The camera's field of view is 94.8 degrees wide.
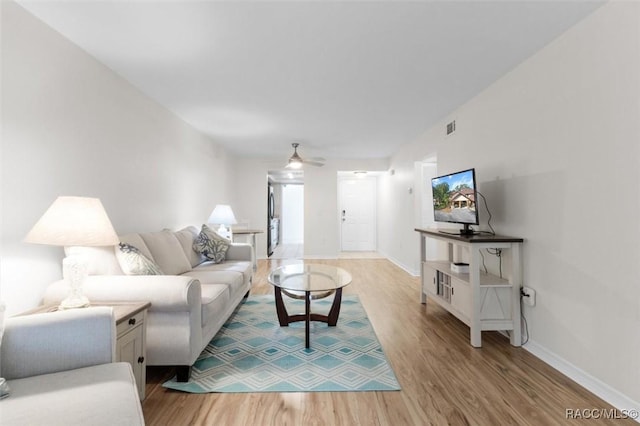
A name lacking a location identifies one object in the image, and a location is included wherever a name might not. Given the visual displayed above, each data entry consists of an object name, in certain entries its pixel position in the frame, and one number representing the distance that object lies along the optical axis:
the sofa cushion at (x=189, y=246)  3.33
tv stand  2.42
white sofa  1.83
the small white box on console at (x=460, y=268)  2.85
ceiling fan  4.97
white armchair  0.96
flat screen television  2.64
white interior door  7.93
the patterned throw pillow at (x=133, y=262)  2.08
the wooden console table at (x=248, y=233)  5.04
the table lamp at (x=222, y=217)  4.48
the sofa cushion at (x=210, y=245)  3.54
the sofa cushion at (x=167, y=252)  2.72
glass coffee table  2.56
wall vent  3.64
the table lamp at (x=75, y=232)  1.54
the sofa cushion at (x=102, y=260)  2.04
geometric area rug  1.91
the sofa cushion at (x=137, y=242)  2.42
